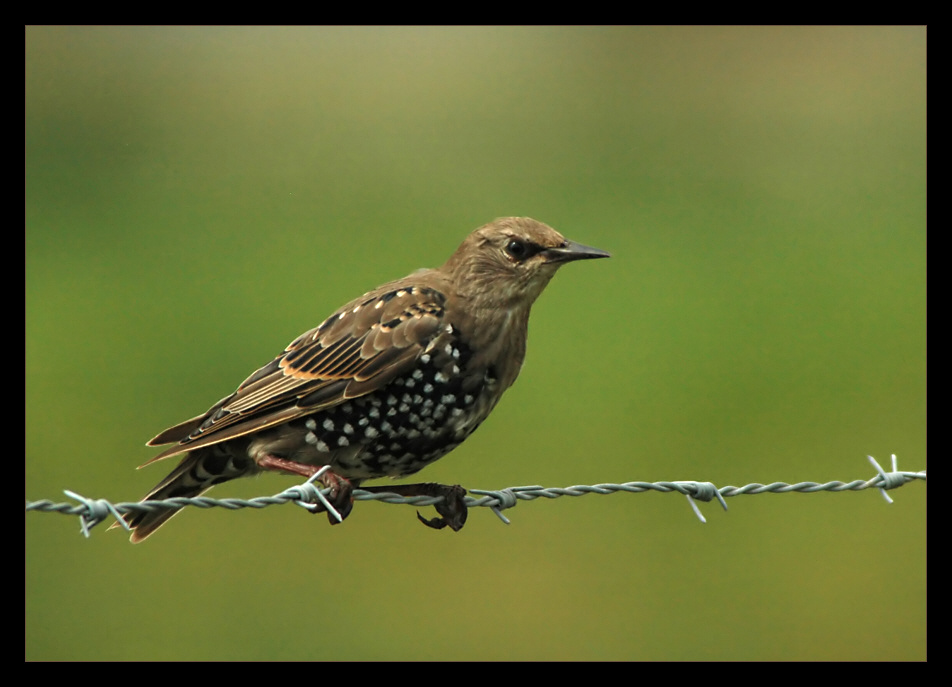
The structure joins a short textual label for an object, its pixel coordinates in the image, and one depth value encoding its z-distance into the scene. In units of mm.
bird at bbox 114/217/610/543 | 12250
